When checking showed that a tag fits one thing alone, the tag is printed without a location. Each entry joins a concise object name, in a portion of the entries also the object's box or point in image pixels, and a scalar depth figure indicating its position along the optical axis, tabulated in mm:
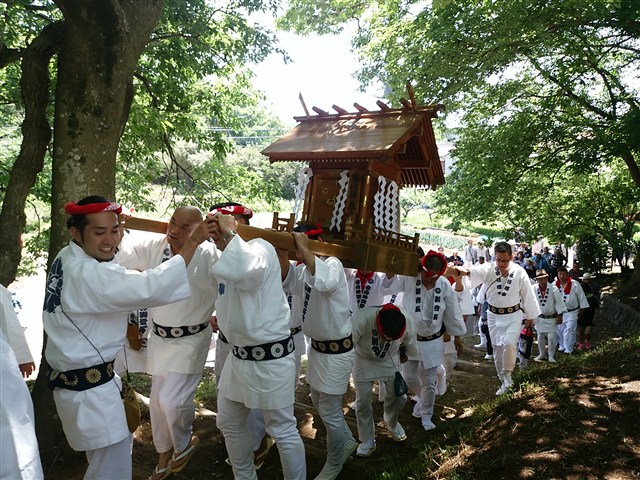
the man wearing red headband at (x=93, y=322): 2832
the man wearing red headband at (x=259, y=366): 3436
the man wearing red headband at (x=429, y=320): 5500
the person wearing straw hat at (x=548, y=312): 9289
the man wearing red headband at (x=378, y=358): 4551
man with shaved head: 3854
